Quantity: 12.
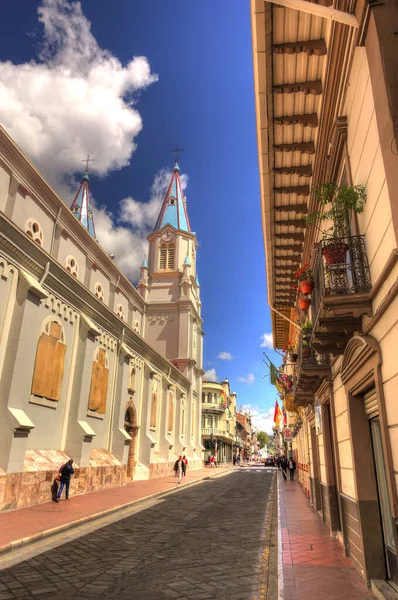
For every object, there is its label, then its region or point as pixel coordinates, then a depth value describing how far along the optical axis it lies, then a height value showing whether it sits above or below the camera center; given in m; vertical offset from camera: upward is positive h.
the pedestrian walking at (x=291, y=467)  29.74 -0.97
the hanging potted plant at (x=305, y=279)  7.36 +3.03
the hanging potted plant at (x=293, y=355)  12.82 +2.92
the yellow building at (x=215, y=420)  62.45 +4.75
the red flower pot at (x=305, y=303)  8.19 +2.82
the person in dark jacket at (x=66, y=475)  14.00 -0.80
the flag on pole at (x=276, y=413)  33.67 +3.06
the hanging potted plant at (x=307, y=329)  9.99 +2.87
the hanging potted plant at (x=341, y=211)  5.62 +3.24
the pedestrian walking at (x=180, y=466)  23.88 -0.86
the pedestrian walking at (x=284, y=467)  31.11 -1.02
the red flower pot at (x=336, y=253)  5.68 +2.61
